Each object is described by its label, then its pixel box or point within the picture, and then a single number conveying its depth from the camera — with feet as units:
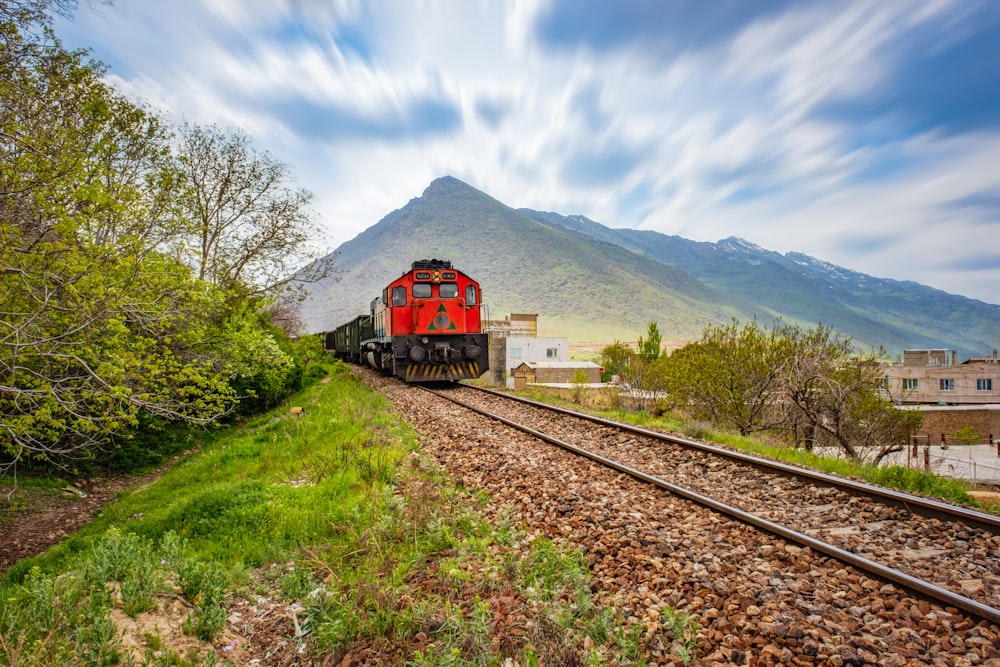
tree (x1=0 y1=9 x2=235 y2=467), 22.45
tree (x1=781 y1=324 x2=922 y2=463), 62.85
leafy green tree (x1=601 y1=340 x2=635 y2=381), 212.54
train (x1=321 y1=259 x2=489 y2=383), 66.13
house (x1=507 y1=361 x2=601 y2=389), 147.05
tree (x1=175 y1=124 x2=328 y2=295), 66.13
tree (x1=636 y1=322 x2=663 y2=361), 197.40
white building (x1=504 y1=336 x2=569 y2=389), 196.65
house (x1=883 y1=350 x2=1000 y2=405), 207.10
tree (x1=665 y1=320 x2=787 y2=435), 67.00
